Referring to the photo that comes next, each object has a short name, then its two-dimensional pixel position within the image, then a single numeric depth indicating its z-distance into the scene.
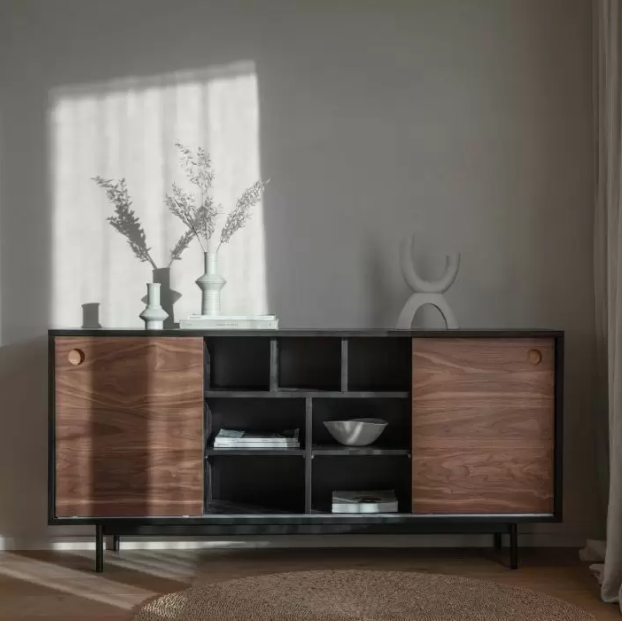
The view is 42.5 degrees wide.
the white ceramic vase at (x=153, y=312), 2.79
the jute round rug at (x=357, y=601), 2.29
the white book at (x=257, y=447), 2.71
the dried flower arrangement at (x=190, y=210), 3.02
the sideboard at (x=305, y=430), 2.64
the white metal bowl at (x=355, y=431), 2.71
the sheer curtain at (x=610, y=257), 2.46
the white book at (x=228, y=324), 2.71
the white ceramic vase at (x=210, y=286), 2.85
